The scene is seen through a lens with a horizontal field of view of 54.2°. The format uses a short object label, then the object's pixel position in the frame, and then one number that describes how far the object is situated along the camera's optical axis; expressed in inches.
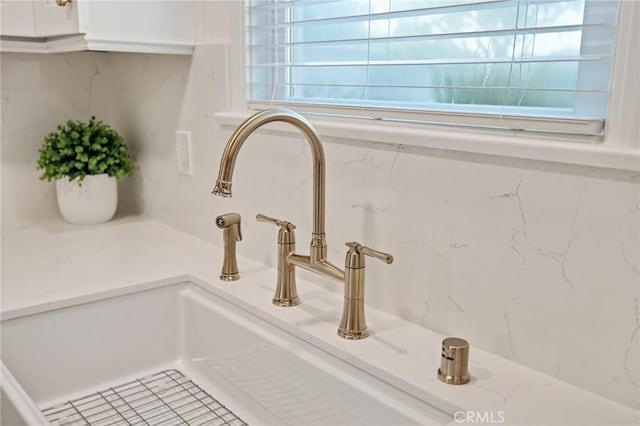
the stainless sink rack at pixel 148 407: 46.3
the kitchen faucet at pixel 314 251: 40.3
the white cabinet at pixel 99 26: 56.3
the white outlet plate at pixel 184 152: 66.9
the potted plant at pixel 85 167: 70.0
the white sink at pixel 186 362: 41.0
